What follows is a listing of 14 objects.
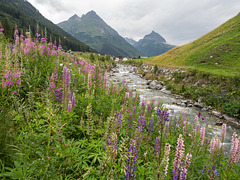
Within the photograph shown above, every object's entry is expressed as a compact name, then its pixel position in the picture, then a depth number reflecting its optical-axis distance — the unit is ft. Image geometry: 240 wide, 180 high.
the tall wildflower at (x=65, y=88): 12.11
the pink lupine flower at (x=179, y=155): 6.53
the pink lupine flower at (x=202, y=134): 13.33
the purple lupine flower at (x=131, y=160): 6.87
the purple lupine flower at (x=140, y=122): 8.00
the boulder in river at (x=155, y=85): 61.42
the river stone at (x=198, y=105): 40.16
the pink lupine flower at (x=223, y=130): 13.94
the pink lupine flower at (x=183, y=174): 6.72
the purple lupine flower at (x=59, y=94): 14.58
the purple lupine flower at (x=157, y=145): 9.73
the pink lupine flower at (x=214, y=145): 11.45
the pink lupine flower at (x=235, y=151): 10.77
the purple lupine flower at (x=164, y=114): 10.61
